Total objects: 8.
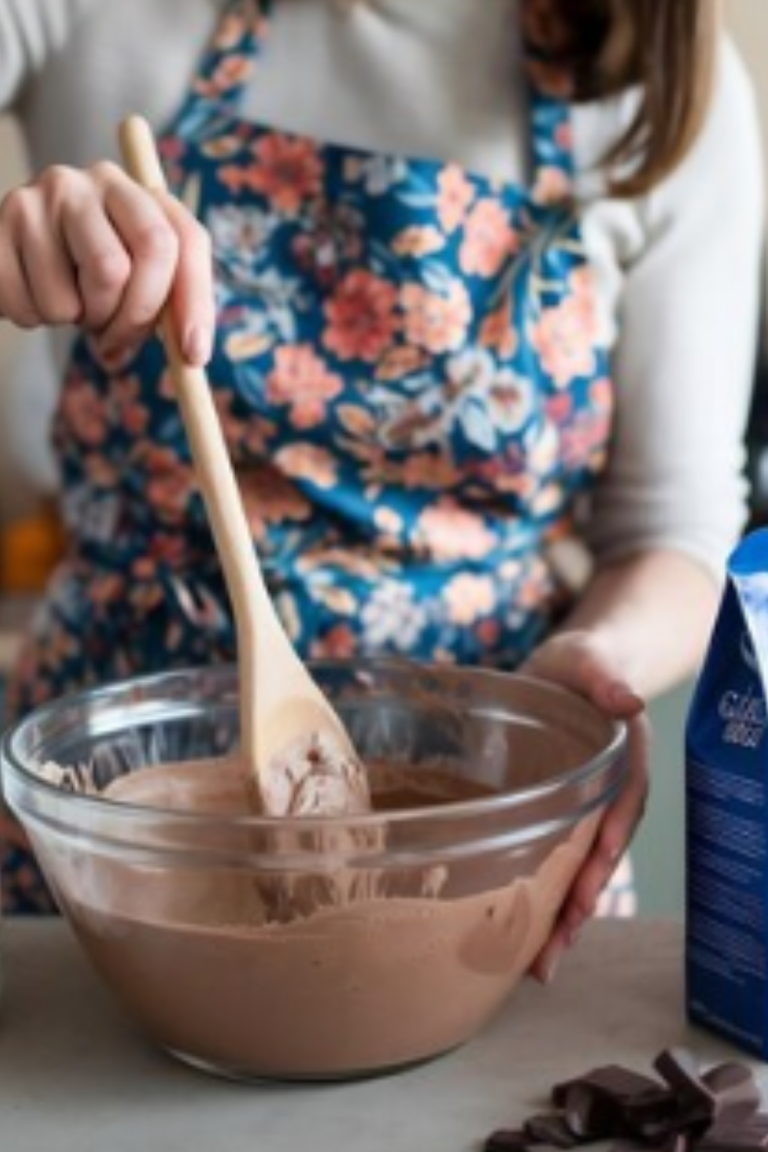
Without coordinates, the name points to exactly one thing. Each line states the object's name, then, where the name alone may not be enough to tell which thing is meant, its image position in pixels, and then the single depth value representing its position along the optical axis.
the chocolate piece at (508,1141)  1.08
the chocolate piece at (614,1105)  1.09
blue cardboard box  1.14
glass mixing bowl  1.10
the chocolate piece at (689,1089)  1.08
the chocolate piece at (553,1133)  1.09
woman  1.51
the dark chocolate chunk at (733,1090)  1.09
